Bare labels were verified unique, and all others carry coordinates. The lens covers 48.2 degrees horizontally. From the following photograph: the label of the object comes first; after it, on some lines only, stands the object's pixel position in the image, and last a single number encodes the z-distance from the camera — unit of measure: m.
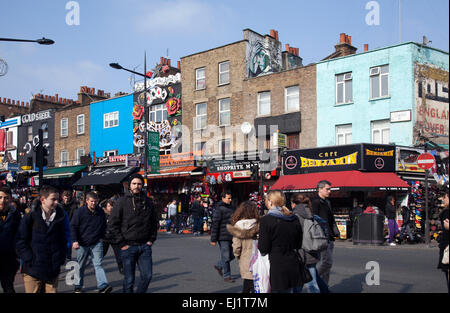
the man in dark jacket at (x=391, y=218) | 18.55
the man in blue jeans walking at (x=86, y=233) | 8.54
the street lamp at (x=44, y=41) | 13.46
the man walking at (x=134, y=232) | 6.66
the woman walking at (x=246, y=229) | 7.46
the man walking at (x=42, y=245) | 5.79
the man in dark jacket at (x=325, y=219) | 7.78
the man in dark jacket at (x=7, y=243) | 6.57
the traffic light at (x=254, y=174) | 23.57
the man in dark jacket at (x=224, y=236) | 9.53
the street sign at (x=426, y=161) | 17.86
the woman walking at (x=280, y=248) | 5.80
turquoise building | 23.36
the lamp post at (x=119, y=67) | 24.68
